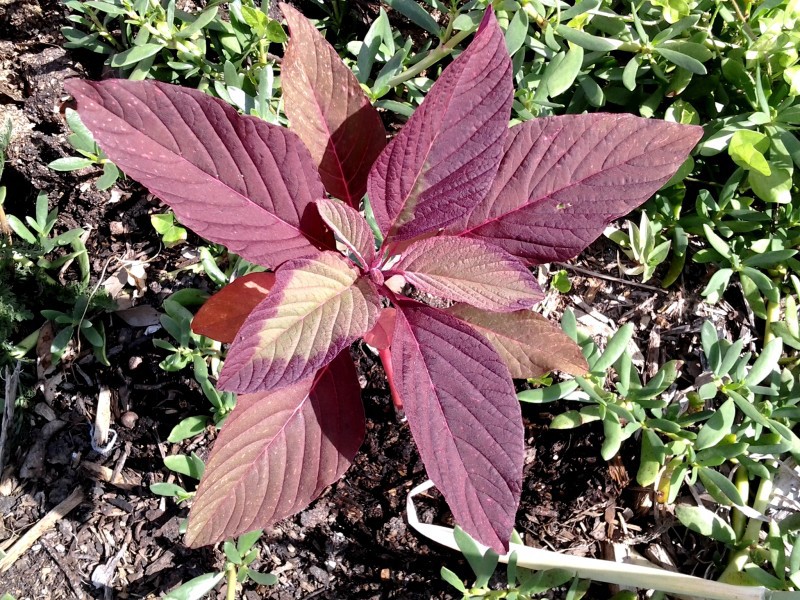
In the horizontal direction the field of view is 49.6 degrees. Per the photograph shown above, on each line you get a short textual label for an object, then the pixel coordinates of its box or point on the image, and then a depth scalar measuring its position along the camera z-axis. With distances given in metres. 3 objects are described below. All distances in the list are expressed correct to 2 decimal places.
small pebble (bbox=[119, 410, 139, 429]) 0.56
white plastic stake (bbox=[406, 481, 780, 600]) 0.50
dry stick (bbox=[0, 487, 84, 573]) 0.54
